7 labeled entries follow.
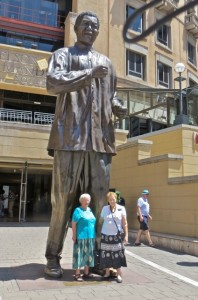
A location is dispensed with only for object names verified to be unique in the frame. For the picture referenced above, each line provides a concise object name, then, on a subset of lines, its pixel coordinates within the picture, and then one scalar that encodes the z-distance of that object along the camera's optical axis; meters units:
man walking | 7.34
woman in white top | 3.86
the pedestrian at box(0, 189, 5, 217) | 14.87
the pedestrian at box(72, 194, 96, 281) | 3.77
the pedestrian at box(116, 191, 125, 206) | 8.48
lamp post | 10.03
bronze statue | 3.90
